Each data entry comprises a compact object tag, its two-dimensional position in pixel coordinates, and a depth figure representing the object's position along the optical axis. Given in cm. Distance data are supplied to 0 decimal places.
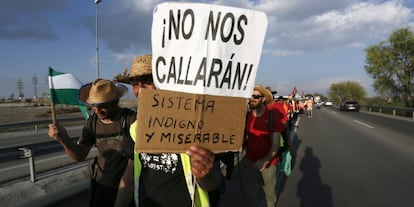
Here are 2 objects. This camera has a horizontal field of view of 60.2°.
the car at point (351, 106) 4888
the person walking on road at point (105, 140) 293
